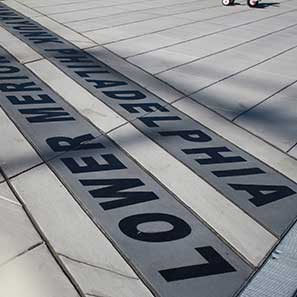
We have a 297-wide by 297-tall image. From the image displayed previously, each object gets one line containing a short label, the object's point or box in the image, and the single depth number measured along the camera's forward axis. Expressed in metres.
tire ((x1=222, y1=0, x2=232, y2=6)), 14.51
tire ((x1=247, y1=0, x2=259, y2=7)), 14.27
